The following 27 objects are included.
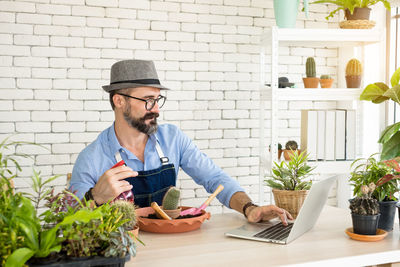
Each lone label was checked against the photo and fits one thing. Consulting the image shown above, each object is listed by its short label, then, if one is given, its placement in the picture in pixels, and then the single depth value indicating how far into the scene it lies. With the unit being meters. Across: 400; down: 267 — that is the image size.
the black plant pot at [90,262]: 1.25
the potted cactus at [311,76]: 3.75
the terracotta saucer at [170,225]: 1.99
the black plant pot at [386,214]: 1.99
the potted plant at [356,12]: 3.64
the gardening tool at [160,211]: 1.99
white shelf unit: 3.62
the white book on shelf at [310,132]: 3.77
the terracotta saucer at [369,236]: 1.87
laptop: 1.83
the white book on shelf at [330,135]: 3.80
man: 2.54
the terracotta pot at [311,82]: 3.75
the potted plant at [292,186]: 2.23
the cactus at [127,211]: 1.61
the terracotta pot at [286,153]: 3.73
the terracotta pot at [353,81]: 3.78
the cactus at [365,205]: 1.87
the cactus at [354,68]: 3.76
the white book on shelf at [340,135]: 3.82
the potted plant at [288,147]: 3.74
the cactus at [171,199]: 2.02
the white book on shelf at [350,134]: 3.83
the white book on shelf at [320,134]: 3.78
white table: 1.63
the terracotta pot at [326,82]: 3.82
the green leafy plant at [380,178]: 1.98
